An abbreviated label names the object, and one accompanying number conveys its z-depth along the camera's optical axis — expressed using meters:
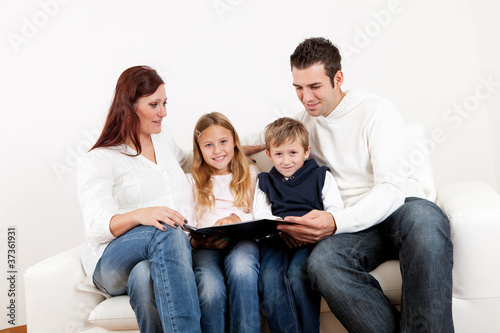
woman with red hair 1.57
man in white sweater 1.51
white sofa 1.61
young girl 1.62
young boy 1.63
